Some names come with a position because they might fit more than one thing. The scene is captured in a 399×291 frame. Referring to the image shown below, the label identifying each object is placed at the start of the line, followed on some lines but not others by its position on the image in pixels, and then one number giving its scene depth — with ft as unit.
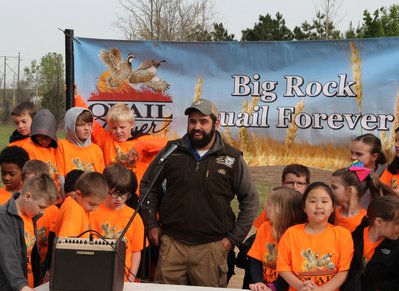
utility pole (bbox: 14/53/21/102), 122.94
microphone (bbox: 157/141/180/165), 14.24
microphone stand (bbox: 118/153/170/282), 13.74
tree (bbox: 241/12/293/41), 93.04
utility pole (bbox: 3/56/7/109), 121.19
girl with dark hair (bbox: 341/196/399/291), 13.80
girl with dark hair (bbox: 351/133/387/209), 18.48
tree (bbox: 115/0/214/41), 79.10
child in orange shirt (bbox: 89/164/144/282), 16.46
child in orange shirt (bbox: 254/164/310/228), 17.12
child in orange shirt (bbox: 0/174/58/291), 13.65
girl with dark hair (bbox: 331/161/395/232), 16.28
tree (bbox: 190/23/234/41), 87.04
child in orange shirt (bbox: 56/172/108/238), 15.48
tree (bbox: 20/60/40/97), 133.44
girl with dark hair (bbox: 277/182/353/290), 14.17
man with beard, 16.94
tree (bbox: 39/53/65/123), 95.85
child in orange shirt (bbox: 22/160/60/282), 16.12
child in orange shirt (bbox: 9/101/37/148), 19.21
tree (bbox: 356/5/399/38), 59.52
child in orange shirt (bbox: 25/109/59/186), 18.28
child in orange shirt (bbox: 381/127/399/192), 18.08
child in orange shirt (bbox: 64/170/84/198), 17.56
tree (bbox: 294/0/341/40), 89.20
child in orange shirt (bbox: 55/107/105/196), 18.79
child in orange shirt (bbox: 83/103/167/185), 19.26
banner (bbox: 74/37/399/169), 20.54
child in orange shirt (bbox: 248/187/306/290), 15.35
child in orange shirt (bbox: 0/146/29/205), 16.31
